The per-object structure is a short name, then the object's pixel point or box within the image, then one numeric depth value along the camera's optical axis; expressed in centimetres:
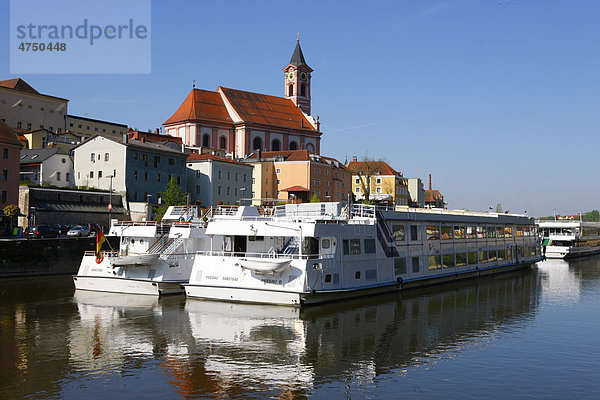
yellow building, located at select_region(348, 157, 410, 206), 14012
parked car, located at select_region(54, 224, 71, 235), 5713
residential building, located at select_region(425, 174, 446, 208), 18569
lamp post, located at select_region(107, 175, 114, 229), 6551
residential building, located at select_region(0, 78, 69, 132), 10306
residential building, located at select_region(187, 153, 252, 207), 8556
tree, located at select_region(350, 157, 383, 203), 13744
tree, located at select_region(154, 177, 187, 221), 7110
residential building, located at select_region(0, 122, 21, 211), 5962
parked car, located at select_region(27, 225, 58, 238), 5291
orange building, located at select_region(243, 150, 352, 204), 10262
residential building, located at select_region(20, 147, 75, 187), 7731
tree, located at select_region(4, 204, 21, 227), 5428
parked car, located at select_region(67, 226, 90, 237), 5416
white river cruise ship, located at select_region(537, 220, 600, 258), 7877
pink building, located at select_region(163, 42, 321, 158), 11425
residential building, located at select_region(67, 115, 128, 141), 12575
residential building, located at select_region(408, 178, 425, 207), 16438
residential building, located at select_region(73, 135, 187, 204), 7300
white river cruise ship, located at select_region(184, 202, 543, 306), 3066
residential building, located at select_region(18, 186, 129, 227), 6026
